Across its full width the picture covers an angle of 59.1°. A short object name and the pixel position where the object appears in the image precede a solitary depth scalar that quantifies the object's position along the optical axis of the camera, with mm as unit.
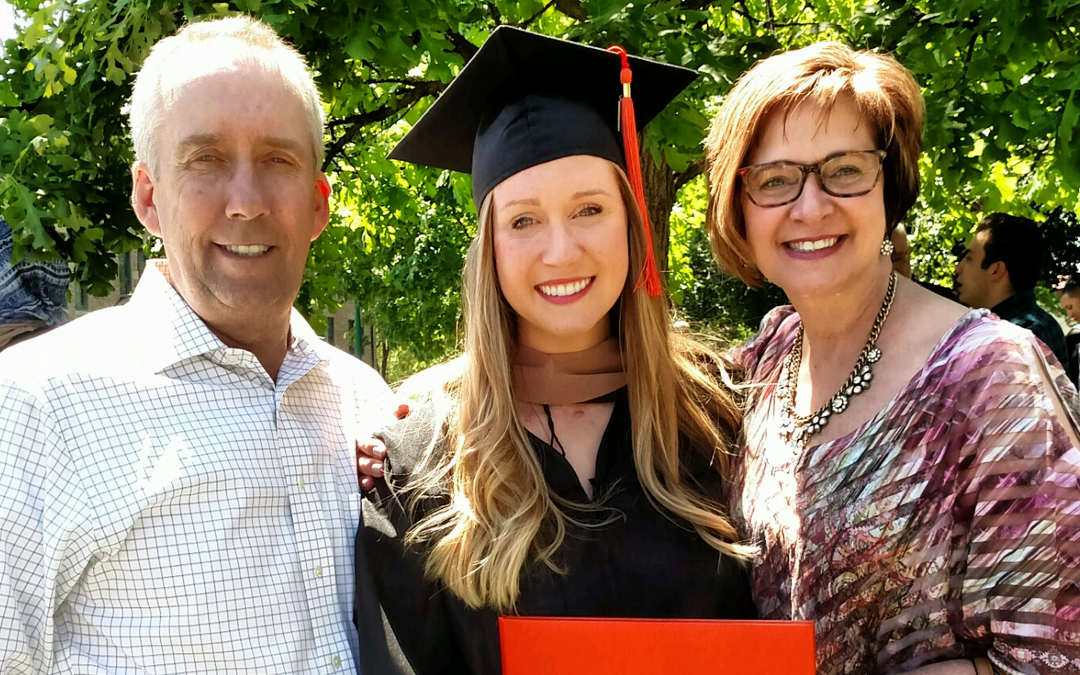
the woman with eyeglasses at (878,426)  1699
